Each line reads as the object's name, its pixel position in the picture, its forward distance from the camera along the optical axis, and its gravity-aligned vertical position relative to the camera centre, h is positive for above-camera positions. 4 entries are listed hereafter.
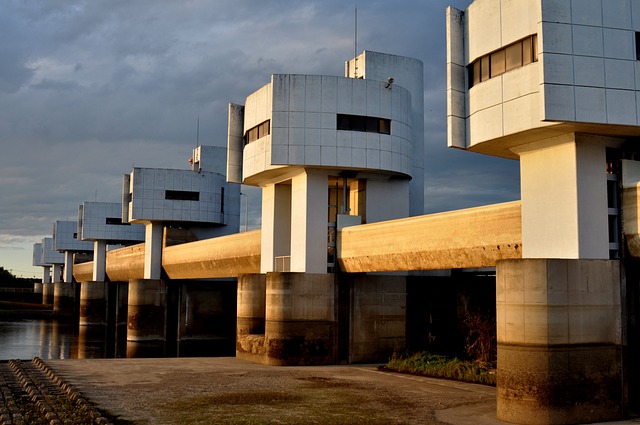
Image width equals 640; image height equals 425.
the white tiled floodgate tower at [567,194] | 21.38 +2.98
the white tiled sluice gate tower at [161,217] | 64.50 +6.25
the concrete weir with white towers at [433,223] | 21.61 +2.91
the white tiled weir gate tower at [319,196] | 36.72 +4.98
